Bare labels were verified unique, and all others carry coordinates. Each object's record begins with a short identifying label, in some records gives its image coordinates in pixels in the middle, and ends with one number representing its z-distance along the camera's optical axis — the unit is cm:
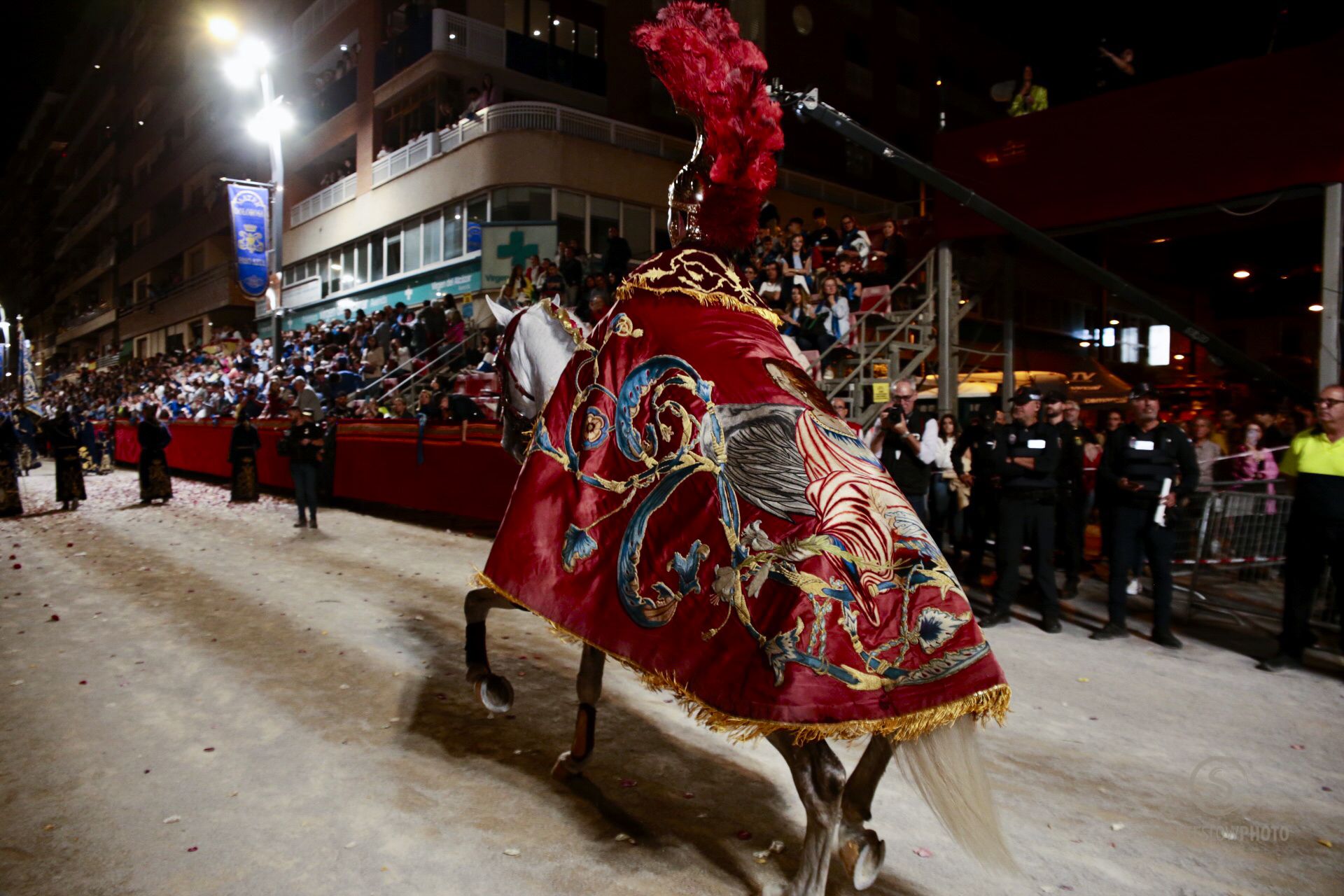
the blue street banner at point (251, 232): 1981
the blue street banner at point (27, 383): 4016
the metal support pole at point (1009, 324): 1176
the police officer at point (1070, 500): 788
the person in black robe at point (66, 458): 1383
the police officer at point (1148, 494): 643
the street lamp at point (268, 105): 1498
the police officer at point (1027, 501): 675
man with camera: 757
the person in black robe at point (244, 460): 1465
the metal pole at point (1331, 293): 830
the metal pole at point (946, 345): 1106
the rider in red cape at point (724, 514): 229
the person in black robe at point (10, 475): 1314
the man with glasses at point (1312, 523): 550
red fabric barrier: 1084
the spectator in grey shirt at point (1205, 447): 837
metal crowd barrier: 668
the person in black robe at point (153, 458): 1470
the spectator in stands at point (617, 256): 1545
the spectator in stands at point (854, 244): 1254
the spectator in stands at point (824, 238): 1378
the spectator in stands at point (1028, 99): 1084
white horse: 229
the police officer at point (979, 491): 780
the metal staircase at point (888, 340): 1080
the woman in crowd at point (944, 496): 883
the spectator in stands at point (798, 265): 1177
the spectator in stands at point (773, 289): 1175
